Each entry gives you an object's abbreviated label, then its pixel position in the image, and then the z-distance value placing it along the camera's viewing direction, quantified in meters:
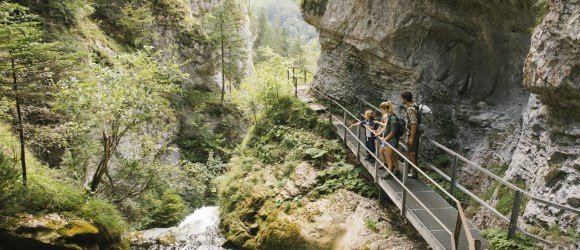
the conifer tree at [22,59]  7.61
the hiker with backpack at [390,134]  8.52
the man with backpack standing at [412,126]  8.34
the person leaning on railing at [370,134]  10.02
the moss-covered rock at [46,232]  8.57
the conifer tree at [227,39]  27.95
